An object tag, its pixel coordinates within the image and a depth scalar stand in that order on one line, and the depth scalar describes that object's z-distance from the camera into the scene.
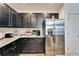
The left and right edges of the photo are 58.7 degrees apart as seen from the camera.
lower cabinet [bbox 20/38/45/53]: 1.40
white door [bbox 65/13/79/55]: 1.01
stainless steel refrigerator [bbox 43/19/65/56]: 1.43
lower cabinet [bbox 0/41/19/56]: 1.15
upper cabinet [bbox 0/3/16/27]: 1.42
